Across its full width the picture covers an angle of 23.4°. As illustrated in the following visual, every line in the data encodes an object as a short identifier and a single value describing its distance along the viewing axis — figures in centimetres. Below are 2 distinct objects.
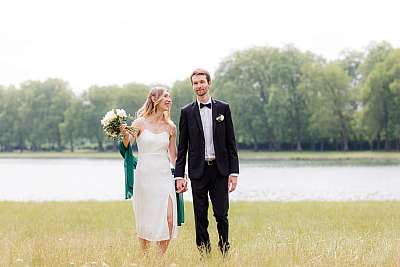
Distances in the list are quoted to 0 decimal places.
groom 1057
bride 1120
